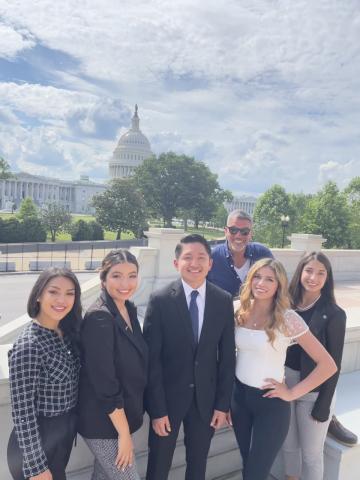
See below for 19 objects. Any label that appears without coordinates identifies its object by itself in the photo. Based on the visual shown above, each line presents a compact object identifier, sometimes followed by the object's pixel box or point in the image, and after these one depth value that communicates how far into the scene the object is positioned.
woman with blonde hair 2.85
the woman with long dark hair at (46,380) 2.21
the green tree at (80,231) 42.56
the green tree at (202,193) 73.44
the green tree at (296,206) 52.14
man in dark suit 2.78
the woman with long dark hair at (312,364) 3.04
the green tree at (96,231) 43.81
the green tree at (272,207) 50.26
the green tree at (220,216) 79.06
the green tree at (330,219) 36.59
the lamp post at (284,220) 29.22
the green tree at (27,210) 41.89
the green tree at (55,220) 41.28
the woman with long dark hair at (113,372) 2.40
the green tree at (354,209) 36.25
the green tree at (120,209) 47.91
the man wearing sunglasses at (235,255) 3.94
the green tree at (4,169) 49.77
